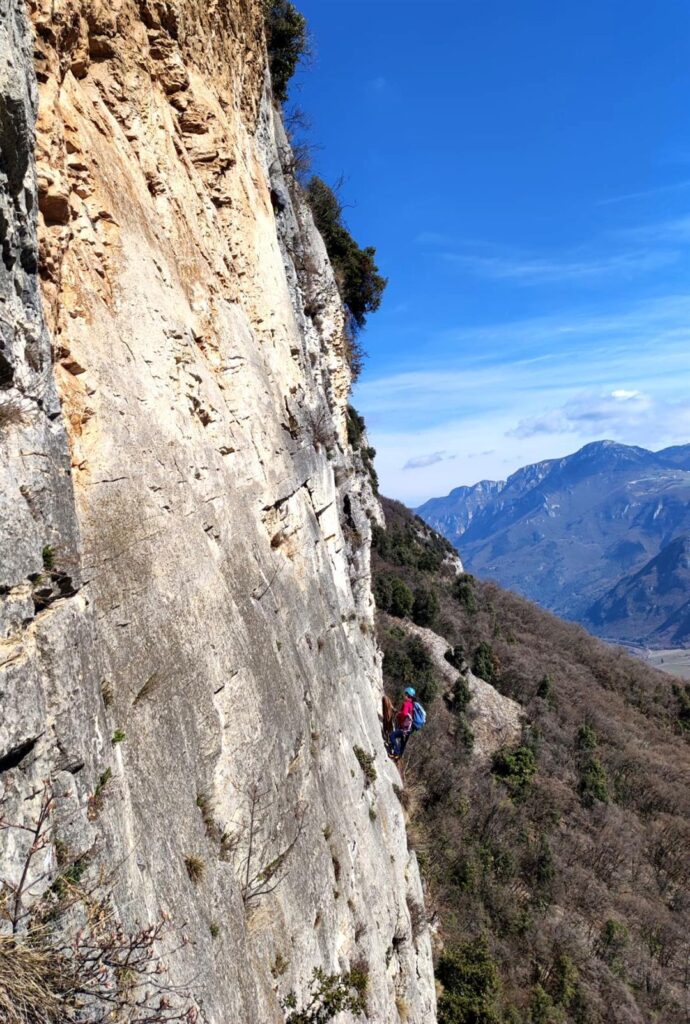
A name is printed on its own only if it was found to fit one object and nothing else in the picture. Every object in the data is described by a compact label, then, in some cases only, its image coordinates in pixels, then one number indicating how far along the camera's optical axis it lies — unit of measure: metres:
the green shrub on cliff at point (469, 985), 16.52
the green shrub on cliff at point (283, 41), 15.90
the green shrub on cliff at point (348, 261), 22.00
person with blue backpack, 15.53
